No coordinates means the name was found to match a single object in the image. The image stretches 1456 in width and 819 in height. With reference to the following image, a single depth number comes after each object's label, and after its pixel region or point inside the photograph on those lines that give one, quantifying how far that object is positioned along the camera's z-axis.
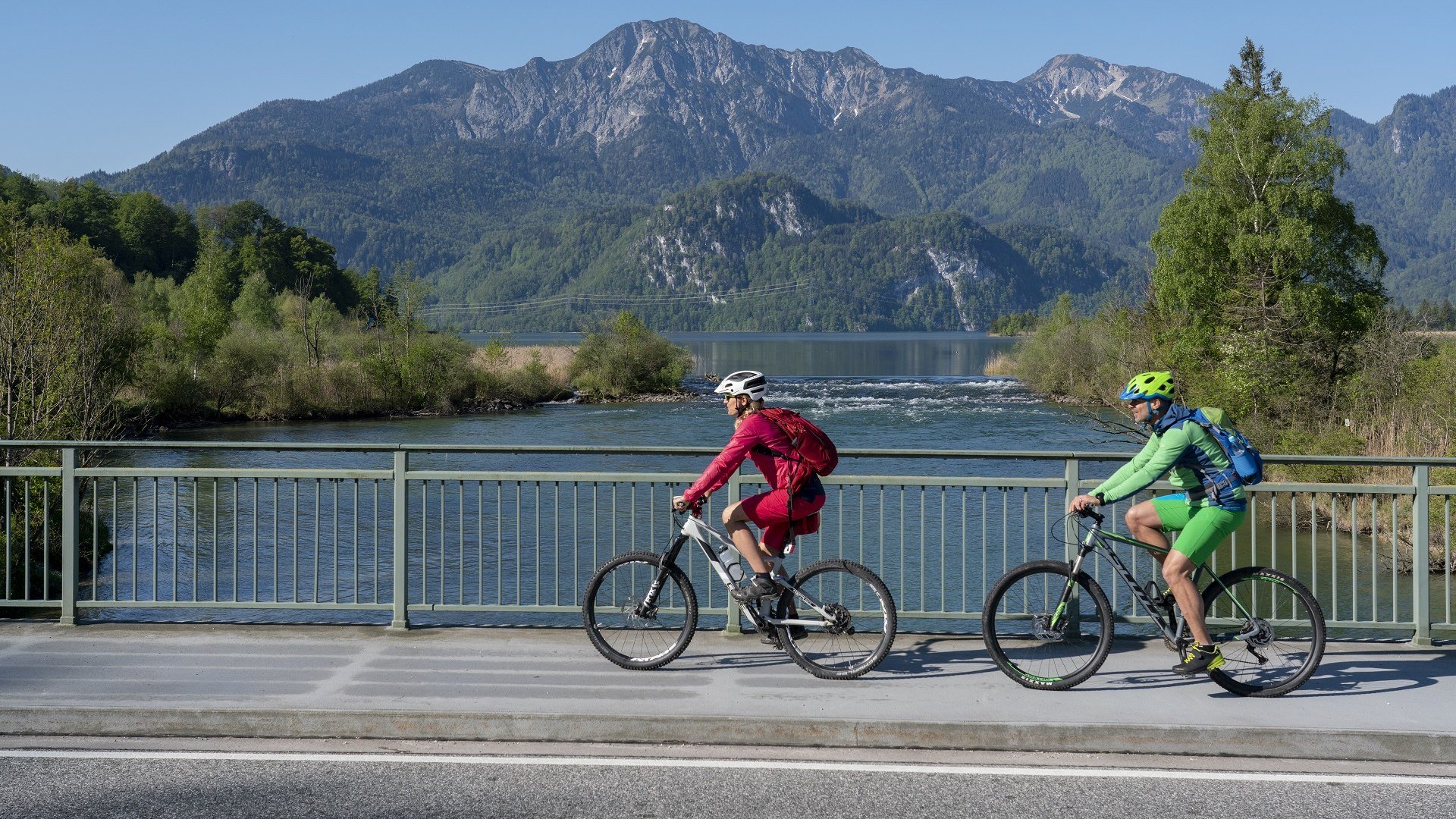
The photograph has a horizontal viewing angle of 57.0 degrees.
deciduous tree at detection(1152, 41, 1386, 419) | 40.66
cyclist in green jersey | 7.35
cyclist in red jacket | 7.67
